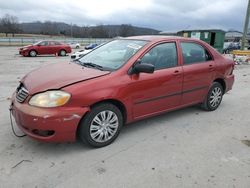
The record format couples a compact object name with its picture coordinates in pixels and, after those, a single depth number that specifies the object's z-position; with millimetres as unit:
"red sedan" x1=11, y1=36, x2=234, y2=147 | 3039
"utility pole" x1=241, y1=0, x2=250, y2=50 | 18625
